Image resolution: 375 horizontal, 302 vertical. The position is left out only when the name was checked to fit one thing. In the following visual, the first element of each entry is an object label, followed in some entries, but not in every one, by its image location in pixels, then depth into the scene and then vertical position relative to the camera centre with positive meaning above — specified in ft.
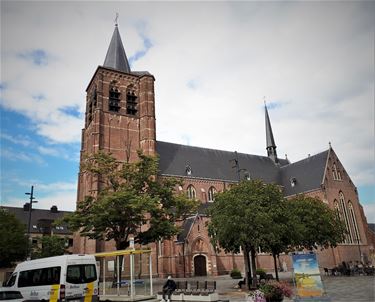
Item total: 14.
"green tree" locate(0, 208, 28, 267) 118.01 +10.85
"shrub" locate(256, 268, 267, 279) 90.70 -5.54
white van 49.15 -1.91
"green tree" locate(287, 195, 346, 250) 101.30 +8.47
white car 49.49 -3.71
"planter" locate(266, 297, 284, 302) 40.47 -5.44
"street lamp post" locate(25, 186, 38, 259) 97.38 +20.92
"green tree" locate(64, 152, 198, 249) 76.54 +13.65
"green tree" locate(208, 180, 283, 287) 69.31 +8.35
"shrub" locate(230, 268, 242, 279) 116.24 -6.44
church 127.54 +39.80
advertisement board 39.63 -2.90
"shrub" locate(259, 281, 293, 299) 40.57 -4.40
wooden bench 54.85 -5.59
